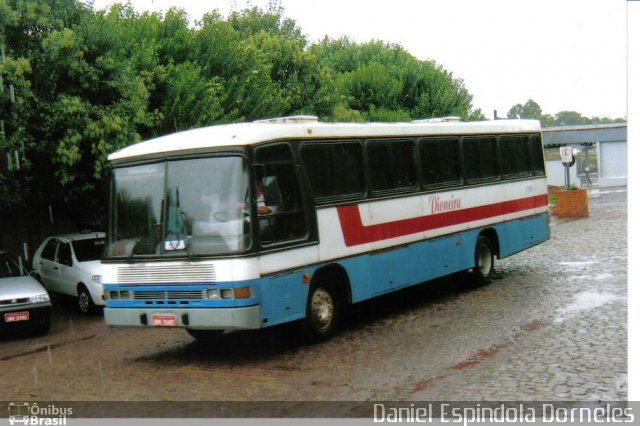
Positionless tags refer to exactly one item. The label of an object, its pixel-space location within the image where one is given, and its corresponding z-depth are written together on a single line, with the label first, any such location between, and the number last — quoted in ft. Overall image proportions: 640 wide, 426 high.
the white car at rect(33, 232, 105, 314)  52.13
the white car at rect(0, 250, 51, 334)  45.19
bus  33.53
